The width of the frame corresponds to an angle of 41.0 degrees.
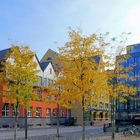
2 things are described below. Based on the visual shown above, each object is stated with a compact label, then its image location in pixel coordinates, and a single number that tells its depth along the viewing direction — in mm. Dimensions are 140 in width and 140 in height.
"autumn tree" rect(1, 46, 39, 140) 13220
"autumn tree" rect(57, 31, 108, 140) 12037
